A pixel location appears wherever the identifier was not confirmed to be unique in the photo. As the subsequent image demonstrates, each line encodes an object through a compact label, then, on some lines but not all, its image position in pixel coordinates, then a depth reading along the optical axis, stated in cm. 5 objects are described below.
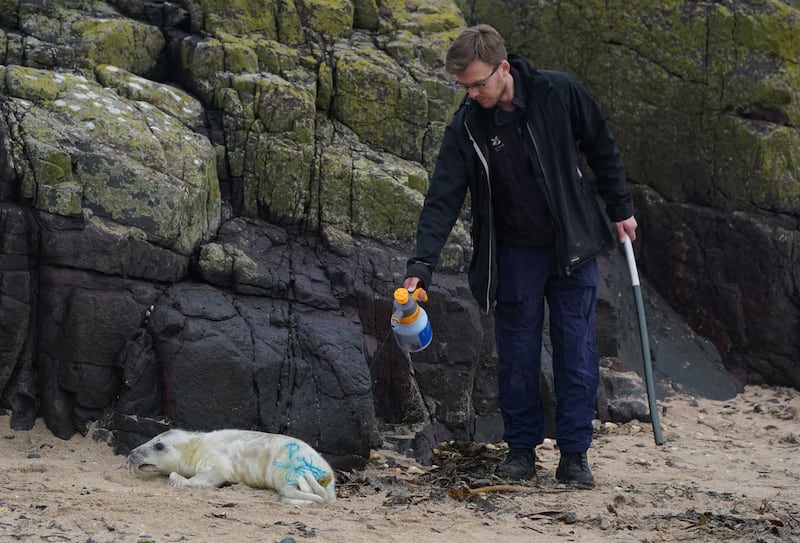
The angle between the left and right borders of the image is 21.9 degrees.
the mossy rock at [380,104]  1657
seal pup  1136
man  1196
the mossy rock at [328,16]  1704
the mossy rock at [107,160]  1346
